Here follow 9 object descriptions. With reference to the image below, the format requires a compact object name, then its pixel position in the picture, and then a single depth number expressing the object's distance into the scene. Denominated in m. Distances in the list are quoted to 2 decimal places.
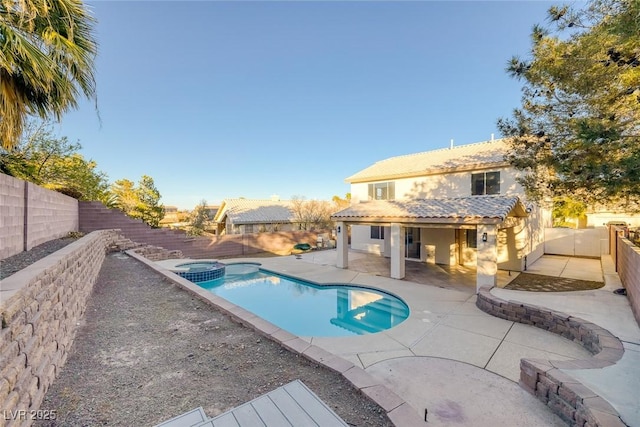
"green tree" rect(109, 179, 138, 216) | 22.95
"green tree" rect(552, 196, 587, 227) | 21.05
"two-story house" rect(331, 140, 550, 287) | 10.81
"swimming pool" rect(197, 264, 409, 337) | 8.60
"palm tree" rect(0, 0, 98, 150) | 5.18
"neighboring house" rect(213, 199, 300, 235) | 28.77
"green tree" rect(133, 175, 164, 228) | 23.73
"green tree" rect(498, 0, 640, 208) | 5.10
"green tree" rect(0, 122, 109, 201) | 12.38
